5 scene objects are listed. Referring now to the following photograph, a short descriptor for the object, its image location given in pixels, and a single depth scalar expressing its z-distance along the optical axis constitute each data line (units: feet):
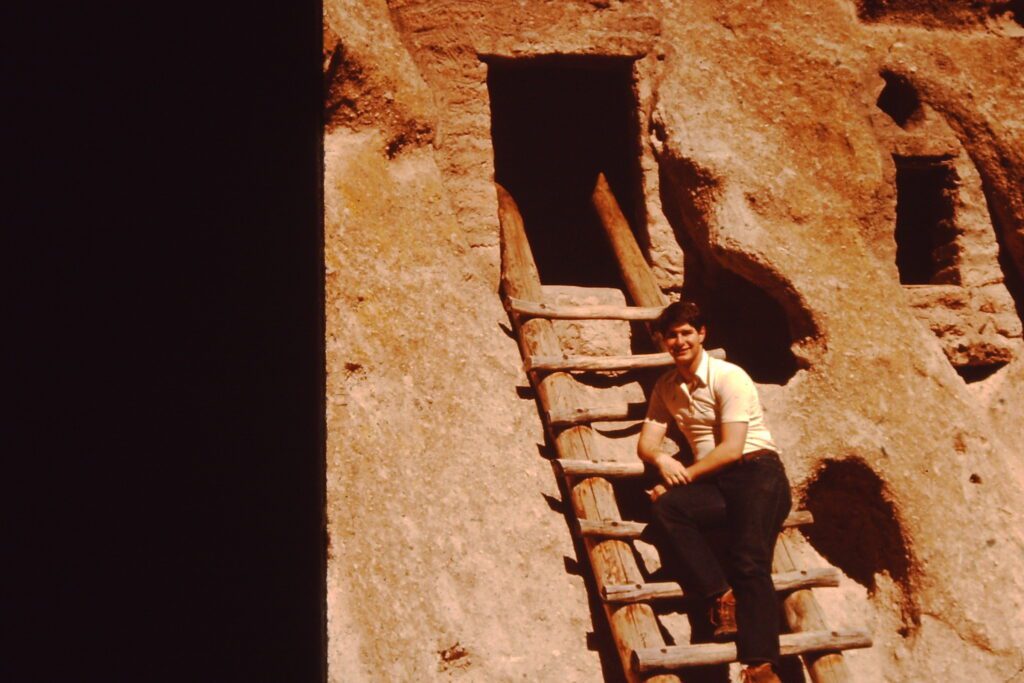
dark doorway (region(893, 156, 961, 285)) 18.13
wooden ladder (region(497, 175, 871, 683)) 12.30
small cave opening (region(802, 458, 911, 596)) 14.97
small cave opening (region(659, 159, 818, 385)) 16.71
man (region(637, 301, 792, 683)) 12.29
